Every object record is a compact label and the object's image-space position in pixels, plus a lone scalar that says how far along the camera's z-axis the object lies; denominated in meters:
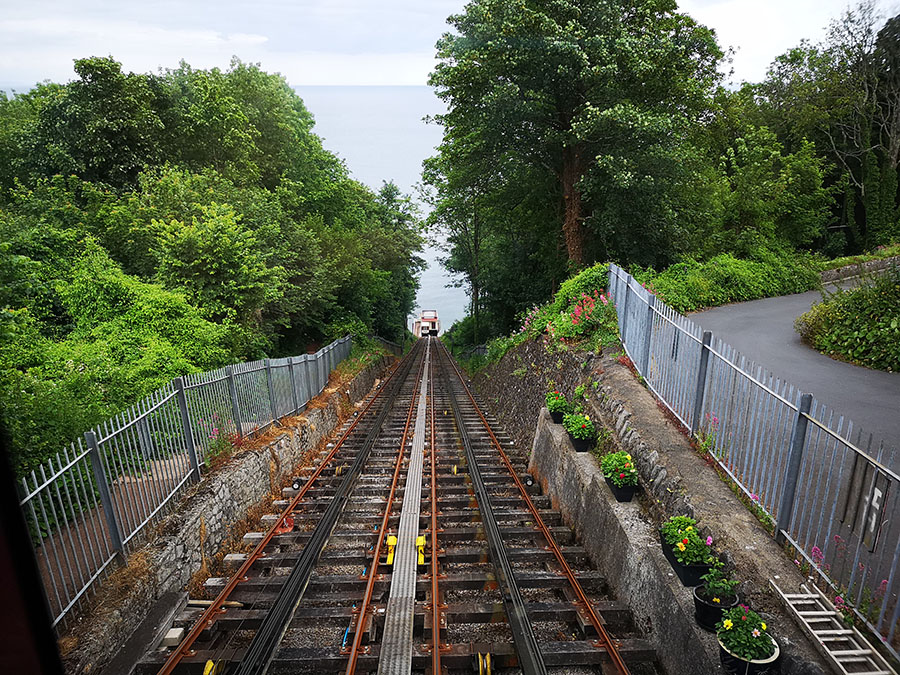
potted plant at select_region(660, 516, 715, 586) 4.18
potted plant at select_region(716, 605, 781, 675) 3.30
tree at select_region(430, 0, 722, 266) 12.24
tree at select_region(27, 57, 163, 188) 14.94
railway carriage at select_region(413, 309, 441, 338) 66.81
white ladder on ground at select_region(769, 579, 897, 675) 3.08
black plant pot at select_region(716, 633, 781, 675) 3.29
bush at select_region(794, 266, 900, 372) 8.19
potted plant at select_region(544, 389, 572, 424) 9.07
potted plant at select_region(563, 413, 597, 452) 7.61
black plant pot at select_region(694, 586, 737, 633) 3.74
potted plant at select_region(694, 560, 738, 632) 3.76
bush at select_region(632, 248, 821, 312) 14.23
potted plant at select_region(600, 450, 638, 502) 5.82
